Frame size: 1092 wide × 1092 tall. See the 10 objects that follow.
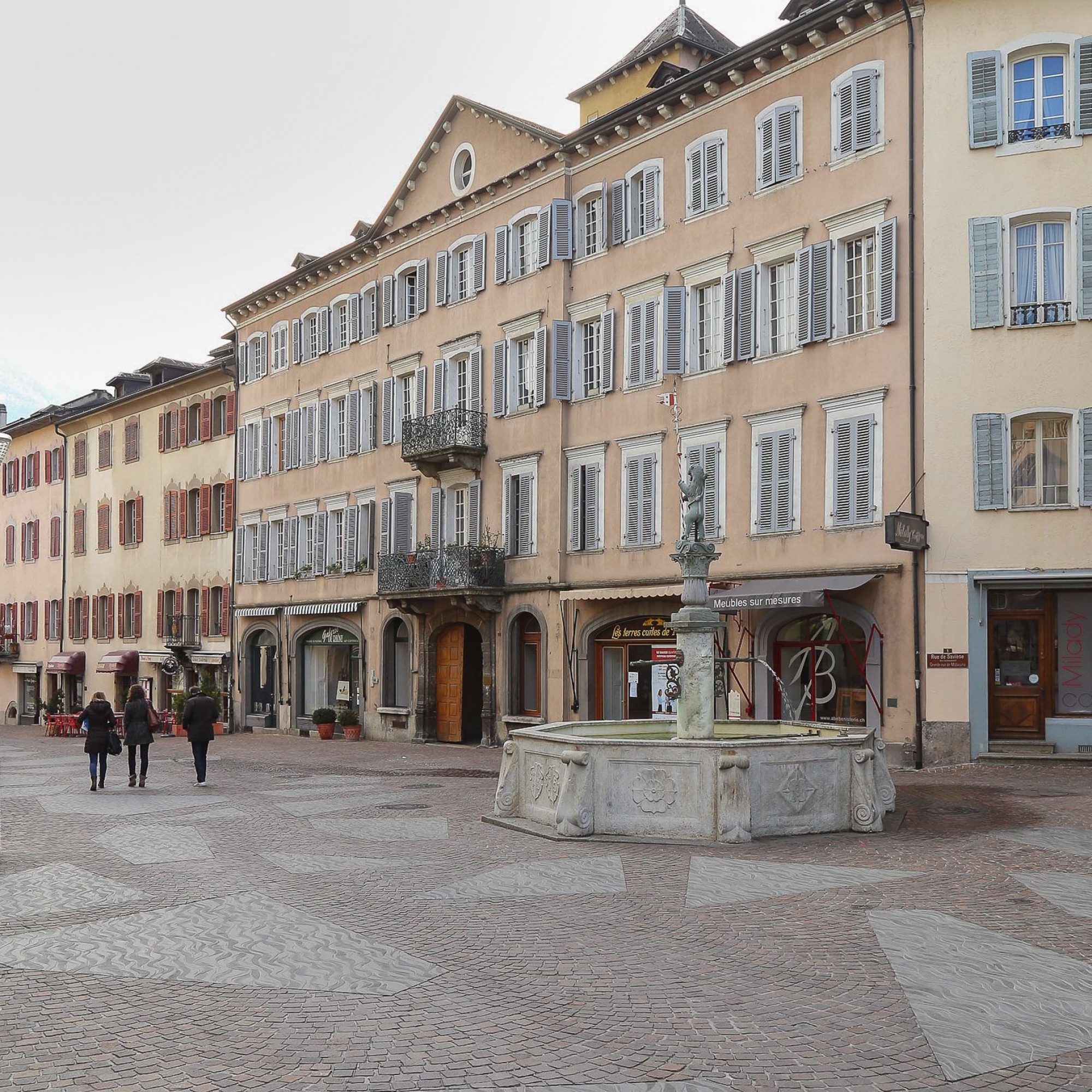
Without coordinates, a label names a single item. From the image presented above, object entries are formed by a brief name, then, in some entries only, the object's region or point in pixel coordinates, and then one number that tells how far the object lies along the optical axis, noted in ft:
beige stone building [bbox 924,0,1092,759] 71.87
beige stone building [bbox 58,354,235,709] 150.51
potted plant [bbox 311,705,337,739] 118.83
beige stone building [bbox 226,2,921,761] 78.18
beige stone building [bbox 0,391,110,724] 191.62
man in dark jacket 71.67
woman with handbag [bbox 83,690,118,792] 68.59
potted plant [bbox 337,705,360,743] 117.50
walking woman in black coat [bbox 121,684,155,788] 72.02
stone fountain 44.91
